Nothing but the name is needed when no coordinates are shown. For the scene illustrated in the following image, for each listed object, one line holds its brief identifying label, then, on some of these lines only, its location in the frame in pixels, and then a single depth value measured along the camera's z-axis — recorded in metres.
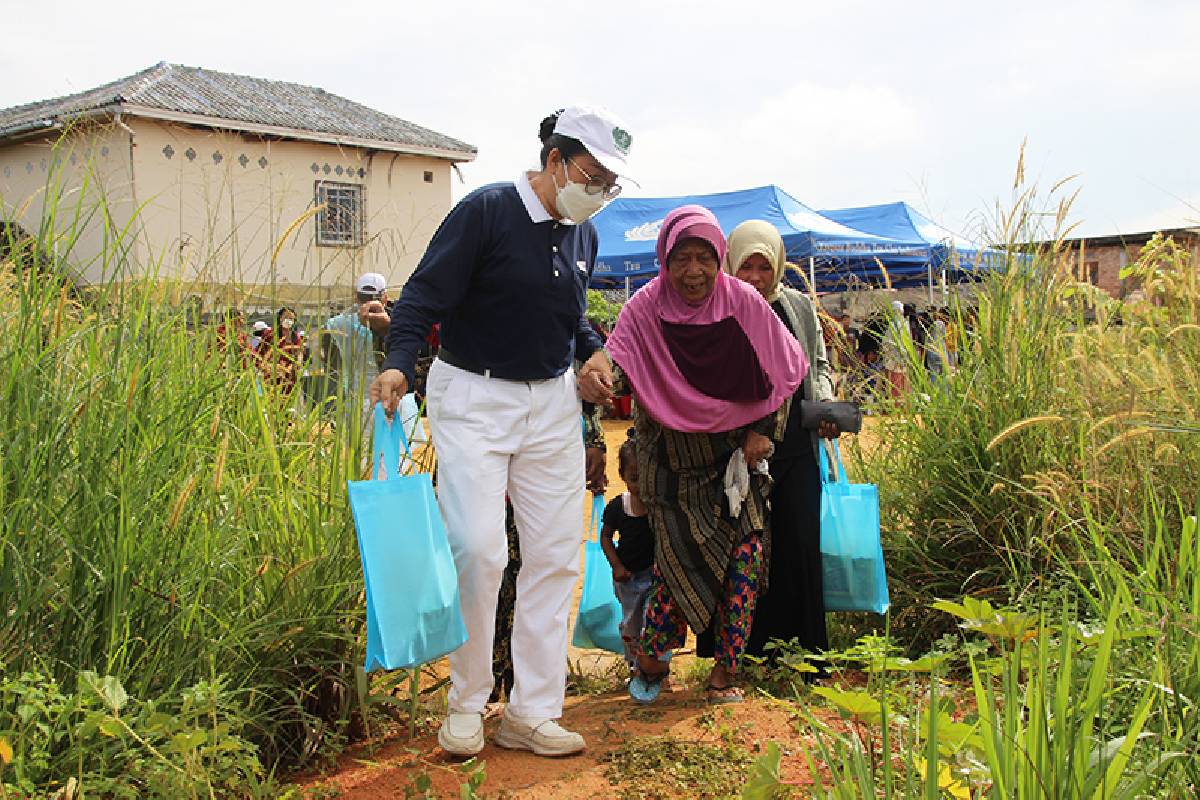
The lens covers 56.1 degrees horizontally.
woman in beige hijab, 4.36
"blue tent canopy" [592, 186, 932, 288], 16.59
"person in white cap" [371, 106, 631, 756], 3.35
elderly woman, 4.10
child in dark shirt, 4.31
